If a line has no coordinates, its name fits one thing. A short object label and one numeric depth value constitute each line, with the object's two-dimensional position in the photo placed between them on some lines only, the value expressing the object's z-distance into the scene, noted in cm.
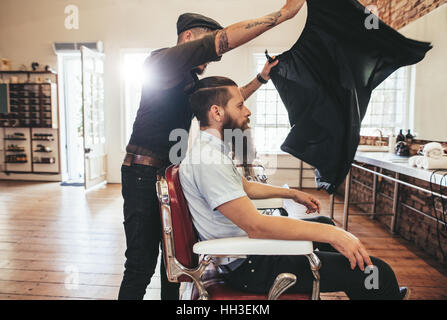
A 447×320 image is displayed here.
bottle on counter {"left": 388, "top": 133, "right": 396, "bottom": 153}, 329
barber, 135
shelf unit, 595
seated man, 99
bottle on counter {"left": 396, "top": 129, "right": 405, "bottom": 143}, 315
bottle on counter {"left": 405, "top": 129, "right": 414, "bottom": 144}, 310
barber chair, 95
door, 511
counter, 257
